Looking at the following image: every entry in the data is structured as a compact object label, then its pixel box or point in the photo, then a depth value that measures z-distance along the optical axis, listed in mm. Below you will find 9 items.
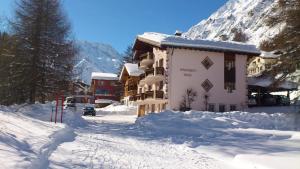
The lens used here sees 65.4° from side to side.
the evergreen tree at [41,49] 20048
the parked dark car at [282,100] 27521
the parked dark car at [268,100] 28085
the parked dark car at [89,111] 32403
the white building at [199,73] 24050
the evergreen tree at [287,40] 14937
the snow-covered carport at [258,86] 28667
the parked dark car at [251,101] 27967
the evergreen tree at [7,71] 20428
